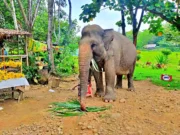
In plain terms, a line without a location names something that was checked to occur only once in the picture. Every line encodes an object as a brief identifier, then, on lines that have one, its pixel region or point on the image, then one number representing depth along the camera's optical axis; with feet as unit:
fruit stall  14.25
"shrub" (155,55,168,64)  36.30
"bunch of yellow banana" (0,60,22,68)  15.15
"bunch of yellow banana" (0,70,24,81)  14.16
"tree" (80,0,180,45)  17.17
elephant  10.61
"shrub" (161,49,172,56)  38.20
